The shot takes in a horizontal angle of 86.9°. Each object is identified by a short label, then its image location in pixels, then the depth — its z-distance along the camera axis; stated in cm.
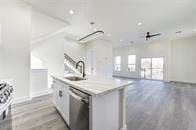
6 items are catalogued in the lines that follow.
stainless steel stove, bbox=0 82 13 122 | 121
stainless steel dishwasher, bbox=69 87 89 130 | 148
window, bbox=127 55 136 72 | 975
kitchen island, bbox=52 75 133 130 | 145
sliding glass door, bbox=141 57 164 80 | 811
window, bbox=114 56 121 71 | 1105
